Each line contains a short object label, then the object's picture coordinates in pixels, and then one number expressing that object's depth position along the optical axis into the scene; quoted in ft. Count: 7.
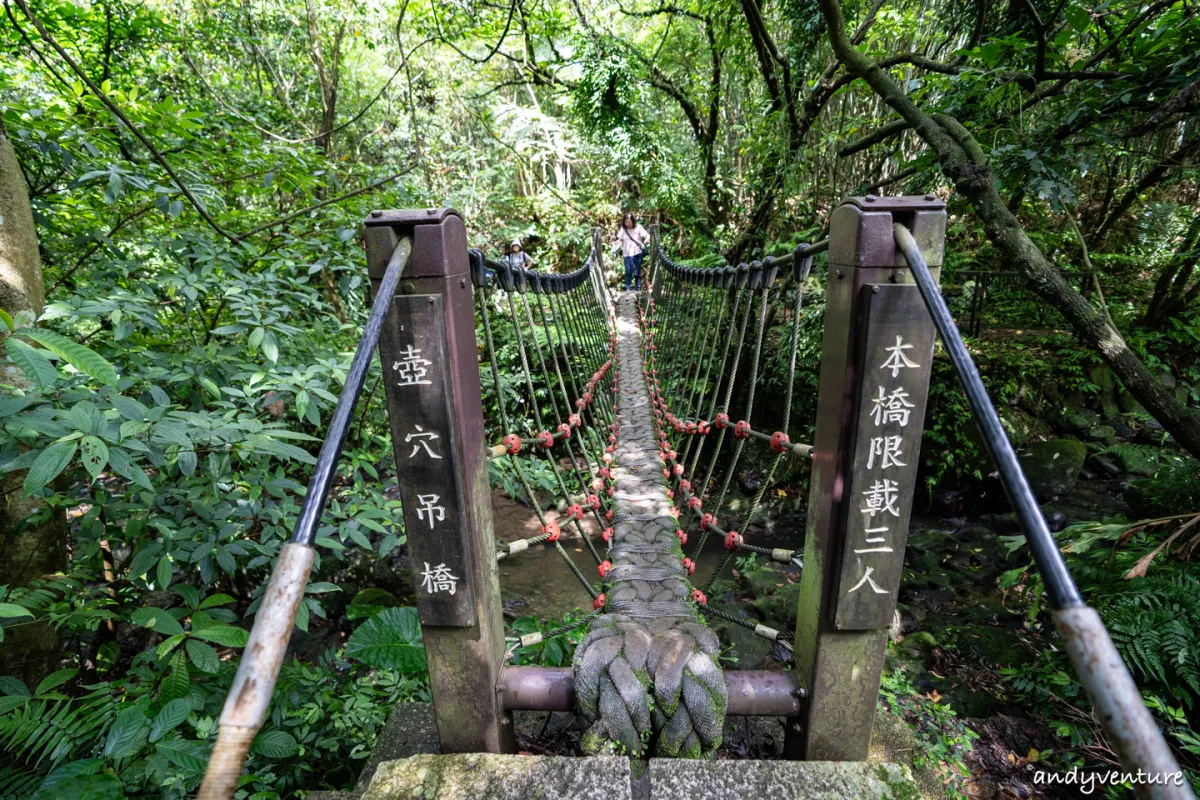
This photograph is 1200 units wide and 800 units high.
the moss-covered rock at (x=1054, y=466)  11.41
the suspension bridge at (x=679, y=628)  2.57
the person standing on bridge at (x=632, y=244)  22.68
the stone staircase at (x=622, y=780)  2.71
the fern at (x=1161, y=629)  5.19
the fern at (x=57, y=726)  3.33
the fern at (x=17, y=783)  3.44
